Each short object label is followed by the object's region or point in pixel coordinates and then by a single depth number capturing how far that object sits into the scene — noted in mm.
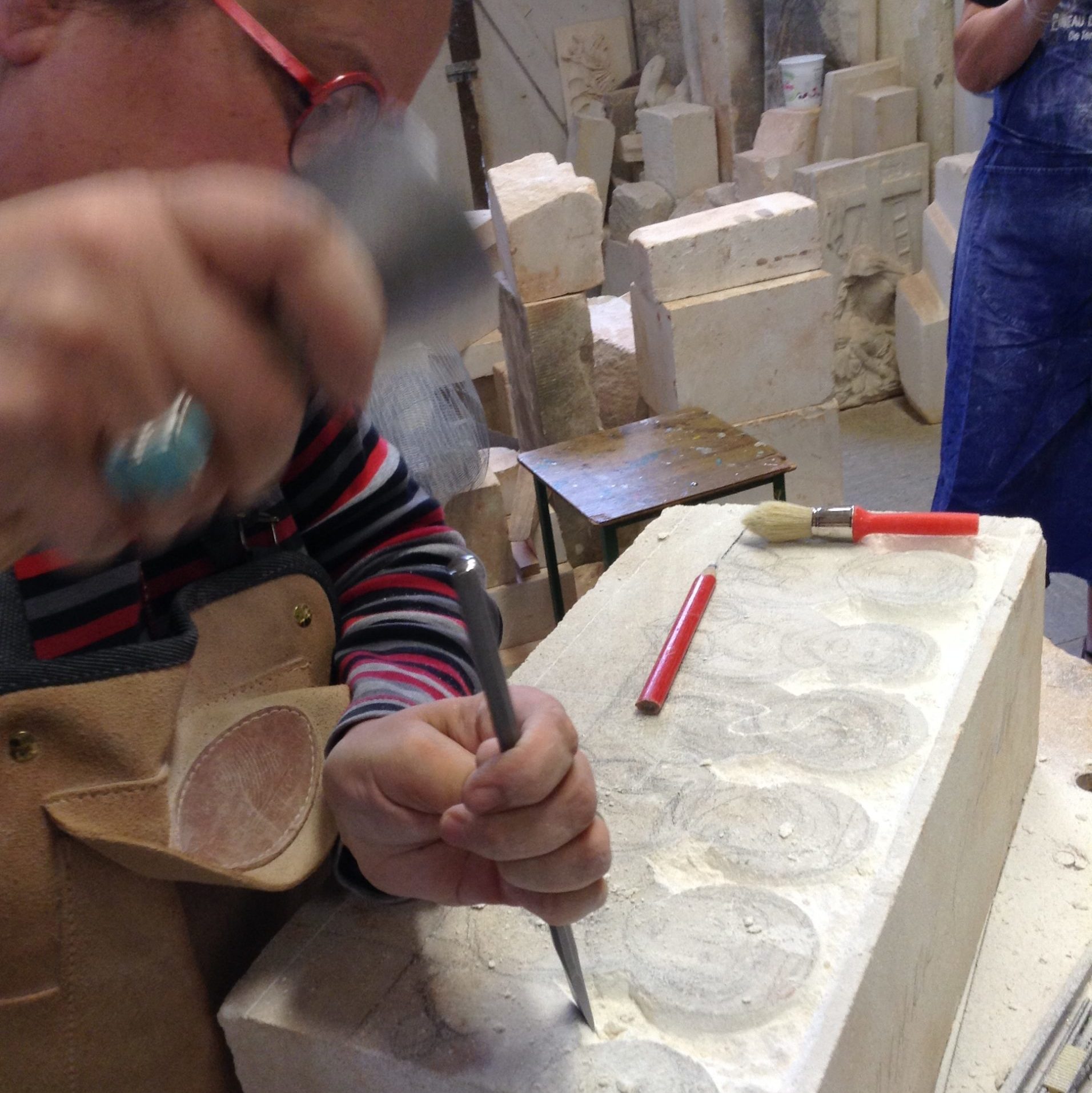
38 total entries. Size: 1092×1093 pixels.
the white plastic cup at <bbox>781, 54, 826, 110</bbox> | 4645
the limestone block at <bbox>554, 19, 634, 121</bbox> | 6355
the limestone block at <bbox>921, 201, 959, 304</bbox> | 4103
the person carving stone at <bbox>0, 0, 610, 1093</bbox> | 344
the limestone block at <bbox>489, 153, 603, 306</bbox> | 2801
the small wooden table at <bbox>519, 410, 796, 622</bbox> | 2266
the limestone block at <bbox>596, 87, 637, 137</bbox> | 6316
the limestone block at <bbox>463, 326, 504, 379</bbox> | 3561
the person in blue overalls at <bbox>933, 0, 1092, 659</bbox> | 1792
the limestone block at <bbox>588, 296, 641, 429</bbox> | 3436
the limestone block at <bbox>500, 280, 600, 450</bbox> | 2891
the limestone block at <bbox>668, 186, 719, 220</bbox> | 5332
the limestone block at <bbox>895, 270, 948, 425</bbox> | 4254
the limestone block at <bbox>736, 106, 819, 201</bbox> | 4695
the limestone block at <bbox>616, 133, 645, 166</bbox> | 6105
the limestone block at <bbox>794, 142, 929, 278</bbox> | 4316
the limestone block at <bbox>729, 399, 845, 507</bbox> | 3059
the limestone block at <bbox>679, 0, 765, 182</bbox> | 5168
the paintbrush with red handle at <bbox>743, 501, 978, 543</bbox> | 1266
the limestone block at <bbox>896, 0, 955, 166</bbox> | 4254
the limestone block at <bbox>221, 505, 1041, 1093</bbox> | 738
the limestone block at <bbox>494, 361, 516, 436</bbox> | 3592
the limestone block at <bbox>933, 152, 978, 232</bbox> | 3930
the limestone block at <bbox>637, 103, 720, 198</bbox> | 5379
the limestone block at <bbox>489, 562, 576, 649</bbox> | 2930
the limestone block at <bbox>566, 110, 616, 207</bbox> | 6129
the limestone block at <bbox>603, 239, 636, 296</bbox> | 5758
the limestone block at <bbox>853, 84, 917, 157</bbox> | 4348
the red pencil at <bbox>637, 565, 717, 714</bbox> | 1064
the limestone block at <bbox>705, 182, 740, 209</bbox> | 5191
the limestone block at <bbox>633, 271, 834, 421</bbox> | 2891
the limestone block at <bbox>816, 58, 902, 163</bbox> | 4477
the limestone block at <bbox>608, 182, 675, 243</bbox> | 5504
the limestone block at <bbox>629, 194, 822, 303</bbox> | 2867
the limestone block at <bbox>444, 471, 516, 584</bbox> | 2674
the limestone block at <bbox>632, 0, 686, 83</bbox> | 6125
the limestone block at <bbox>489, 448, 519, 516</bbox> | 3174
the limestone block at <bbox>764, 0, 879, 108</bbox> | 4551
